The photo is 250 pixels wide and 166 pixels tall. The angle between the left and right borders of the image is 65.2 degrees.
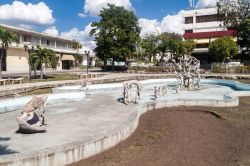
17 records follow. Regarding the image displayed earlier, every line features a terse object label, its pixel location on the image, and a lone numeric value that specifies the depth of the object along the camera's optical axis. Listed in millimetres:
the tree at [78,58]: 47901
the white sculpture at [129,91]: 9963
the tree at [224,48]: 34370
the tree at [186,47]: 38819
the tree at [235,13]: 35918
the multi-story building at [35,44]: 34055
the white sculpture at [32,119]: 5881
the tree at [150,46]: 42948
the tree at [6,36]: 21020
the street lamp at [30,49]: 22318
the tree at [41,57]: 23032
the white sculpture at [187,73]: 14454
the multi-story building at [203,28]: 41725
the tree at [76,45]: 49211
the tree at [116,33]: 32990
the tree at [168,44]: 39998
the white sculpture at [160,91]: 11348
